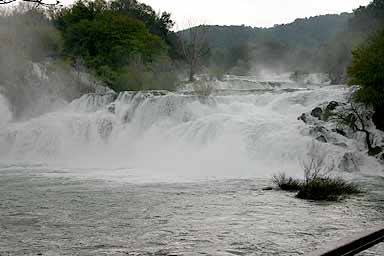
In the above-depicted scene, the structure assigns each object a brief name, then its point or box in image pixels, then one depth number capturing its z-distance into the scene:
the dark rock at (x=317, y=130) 22.42
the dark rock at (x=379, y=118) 22.63
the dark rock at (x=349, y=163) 20.44
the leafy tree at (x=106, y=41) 44.09
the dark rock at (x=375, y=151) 20.91
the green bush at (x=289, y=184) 14.80
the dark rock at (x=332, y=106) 24.12
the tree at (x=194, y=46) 54.94
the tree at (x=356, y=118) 22.35
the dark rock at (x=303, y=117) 24.20
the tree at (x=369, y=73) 22.16
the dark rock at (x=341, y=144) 21.55
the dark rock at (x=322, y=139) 21.92
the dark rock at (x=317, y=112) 24.19
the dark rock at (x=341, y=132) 22.38
